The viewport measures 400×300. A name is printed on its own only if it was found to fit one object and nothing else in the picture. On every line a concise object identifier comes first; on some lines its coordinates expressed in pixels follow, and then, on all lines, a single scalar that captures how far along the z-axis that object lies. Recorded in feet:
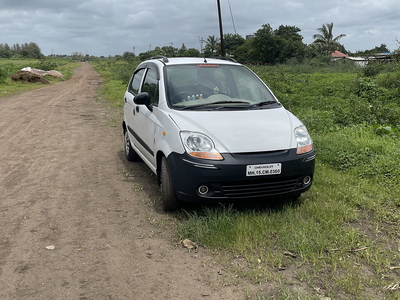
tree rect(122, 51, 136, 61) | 387.34
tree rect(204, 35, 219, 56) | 280.10
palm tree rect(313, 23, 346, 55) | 206.90
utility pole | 70.35
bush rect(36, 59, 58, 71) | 134.19
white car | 12.87
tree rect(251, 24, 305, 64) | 177.88
